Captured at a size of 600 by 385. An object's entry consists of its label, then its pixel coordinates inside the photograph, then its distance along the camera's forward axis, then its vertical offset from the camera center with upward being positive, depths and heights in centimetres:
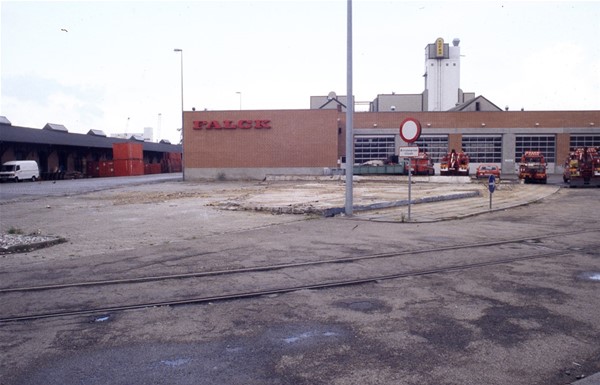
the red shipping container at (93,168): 6488 -32
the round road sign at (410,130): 1388 +94
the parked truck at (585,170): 3200 -52
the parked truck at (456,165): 4319 -18
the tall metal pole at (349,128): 1523 +111
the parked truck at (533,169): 3622 -49
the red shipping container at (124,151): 6475 +190
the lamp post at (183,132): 4822 +321
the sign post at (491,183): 1696 -70
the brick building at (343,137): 4875 +274
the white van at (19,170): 4606 -39
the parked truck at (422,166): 4544 -26
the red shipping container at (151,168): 7382 -45
